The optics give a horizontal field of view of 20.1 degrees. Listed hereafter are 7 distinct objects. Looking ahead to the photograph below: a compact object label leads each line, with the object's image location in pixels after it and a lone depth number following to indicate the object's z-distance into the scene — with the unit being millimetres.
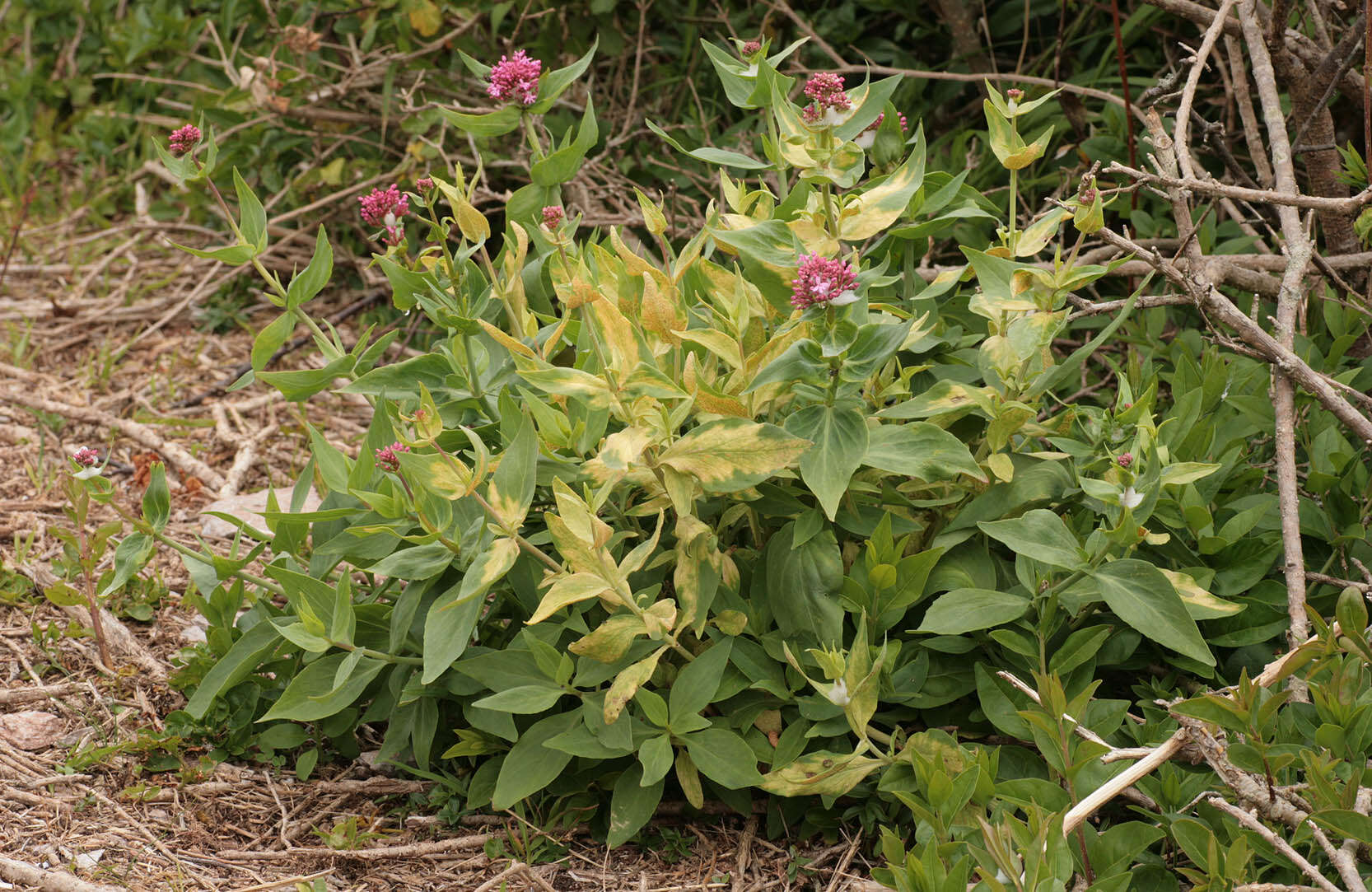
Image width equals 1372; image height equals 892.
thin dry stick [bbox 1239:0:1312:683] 2354
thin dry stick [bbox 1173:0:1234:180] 2496
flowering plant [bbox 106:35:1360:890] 2297
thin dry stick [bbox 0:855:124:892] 2336
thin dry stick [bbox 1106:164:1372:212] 2423
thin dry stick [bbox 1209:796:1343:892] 2171
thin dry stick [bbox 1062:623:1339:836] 2229
